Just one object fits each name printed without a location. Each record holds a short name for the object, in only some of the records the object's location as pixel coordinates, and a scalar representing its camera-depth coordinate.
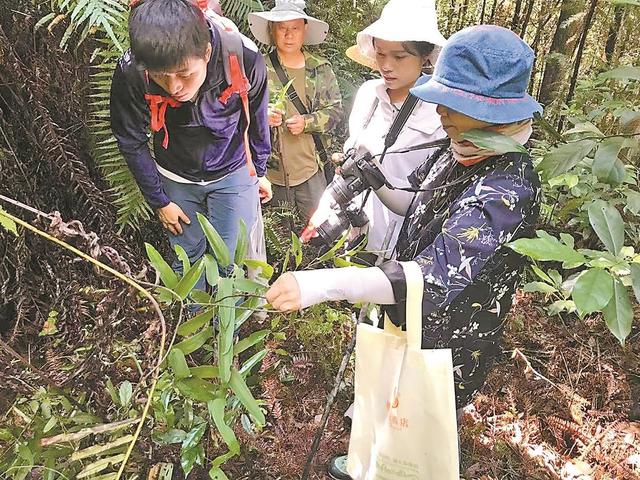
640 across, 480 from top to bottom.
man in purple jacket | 1.88
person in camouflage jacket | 3.05
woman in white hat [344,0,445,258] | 2.12
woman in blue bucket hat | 1.30
